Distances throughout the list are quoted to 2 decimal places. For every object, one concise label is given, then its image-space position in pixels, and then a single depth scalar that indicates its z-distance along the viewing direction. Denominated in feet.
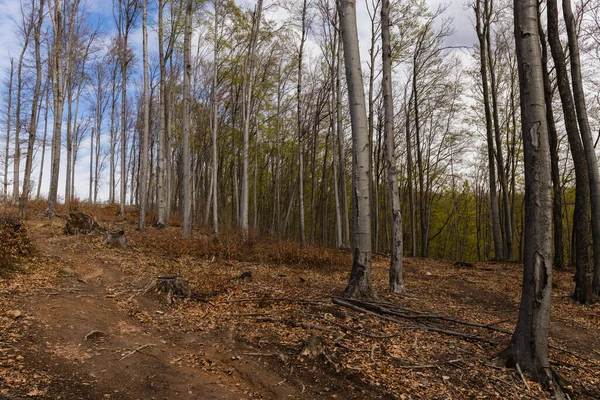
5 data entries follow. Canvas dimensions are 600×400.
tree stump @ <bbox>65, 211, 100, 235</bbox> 34.73
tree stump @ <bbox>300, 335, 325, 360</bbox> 12.40
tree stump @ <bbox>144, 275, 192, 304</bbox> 18.42
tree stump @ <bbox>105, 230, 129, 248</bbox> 31.89
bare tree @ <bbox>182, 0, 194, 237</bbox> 37.83
